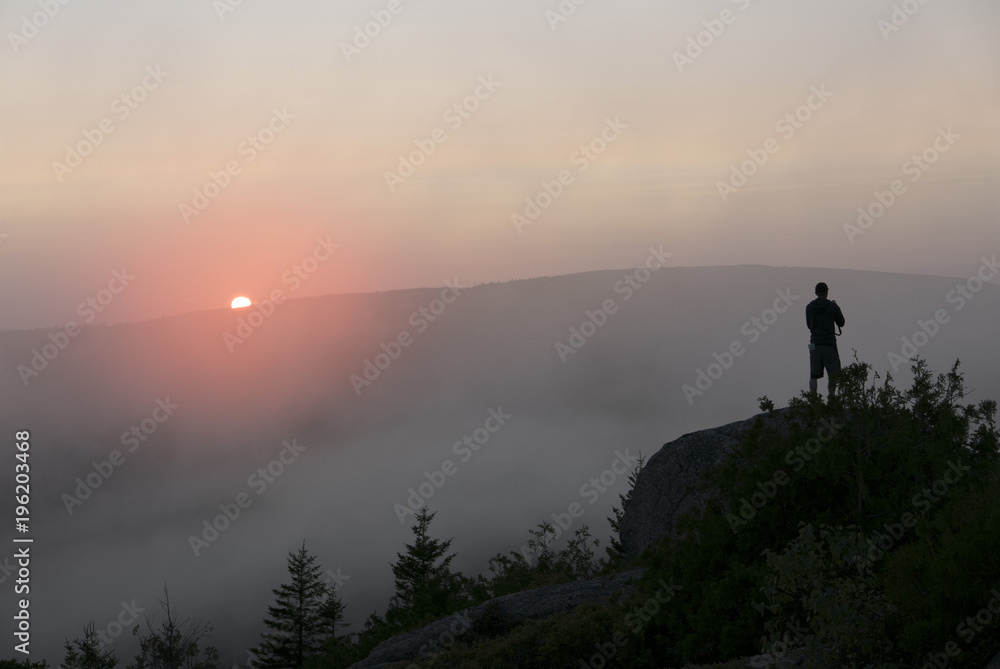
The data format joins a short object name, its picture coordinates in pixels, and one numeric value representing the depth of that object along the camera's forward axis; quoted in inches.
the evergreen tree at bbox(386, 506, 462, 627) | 1243.3
